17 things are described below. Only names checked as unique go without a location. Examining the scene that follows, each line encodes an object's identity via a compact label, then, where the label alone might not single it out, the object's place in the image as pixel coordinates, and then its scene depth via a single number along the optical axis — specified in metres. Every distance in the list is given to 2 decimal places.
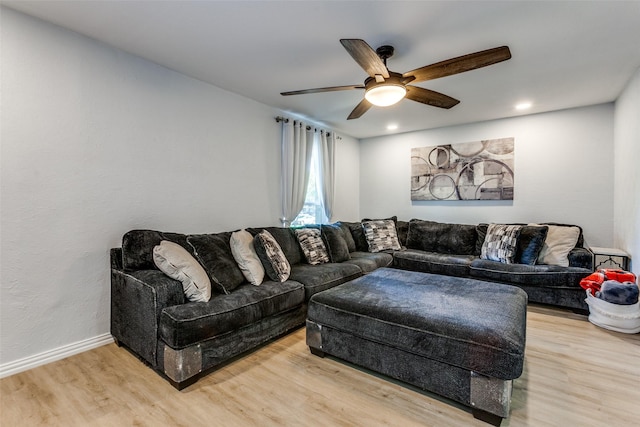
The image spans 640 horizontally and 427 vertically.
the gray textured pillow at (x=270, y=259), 2.72
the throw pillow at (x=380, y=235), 4.41
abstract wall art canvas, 4.29
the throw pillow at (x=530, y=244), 3.44
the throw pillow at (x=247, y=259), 2.58
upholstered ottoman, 1.57
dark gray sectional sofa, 1.92
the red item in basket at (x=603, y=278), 2.79
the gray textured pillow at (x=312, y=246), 3.51
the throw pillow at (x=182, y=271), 2.12
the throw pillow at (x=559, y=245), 3.35
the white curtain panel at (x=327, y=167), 4.70
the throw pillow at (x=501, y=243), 3.54
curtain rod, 3.95
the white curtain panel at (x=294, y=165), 4.04
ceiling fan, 1.88
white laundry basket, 2.64
